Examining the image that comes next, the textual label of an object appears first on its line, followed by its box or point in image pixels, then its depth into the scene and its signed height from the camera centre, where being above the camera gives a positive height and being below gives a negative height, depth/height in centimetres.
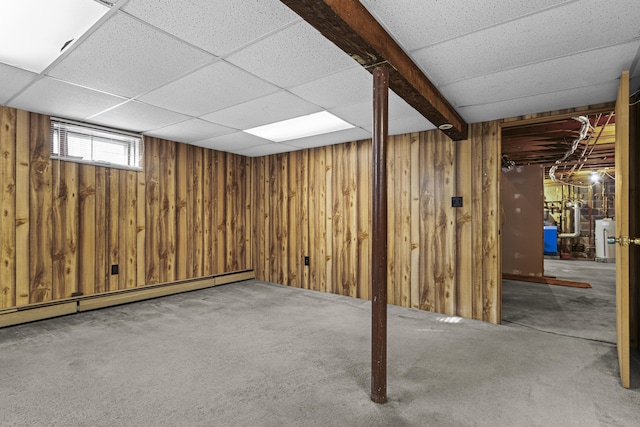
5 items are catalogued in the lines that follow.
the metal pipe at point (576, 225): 896 -30
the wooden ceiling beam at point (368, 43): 148 +93
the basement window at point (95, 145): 360 +85
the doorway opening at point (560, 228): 376 -33
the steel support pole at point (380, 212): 200 +2
